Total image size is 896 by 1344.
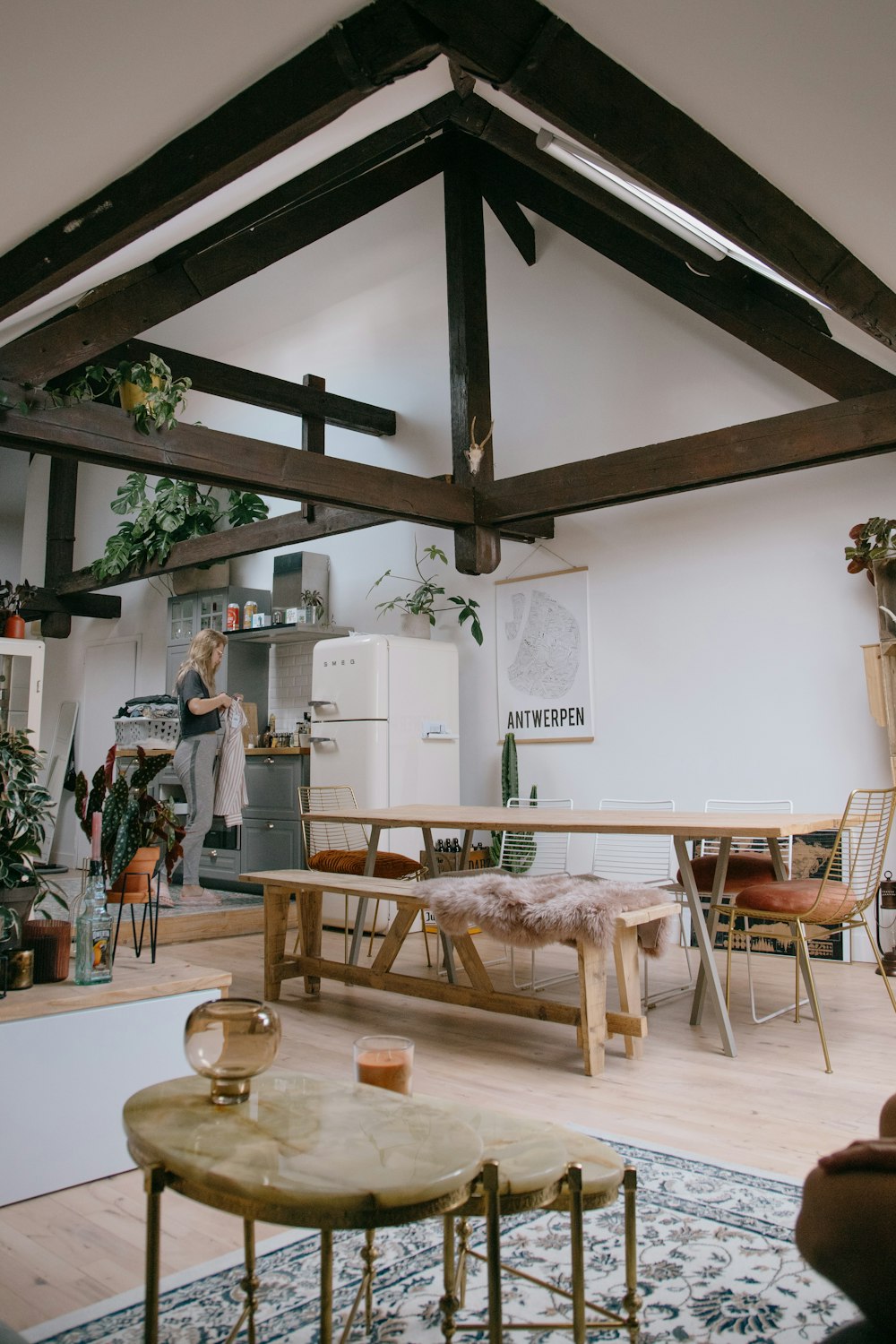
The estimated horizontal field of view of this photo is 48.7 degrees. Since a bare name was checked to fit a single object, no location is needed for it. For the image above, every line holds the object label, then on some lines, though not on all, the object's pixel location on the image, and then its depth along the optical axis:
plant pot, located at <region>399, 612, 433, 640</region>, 7.21
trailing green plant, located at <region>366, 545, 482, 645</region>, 6.95
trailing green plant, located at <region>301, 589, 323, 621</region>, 7.88
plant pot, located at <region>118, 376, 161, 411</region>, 4.61
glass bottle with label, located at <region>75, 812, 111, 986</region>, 2.59
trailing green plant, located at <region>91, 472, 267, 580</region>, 8.21
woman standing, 5.92
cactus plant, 6.41
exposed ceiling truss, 2.82
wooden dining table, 3.36
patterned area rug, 1.70
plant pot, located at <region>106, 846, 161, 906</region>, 3.04
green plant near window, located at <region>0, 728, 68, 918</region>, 2.55
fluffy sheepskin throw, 3.27
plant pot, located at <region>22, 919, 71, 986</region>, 2.60
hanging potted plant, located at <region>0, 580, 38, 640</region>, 7.98
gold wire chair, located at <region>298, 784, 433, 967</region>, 5.21
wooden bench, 3.31
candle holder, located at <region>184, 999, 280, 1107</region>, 1.43
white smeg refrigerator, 6.24
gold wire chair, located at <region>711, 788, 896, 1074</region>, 3.44
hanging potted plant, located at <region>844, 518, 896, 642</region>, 4.89
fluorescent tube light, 4.02
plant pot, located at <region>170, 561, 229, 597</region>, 8.67
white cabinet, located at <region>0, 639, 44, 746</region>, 7.96
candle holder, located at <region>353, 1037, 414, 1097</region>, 1.60
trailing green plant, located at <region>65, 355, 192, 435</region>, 4.59
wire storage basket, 8.46
